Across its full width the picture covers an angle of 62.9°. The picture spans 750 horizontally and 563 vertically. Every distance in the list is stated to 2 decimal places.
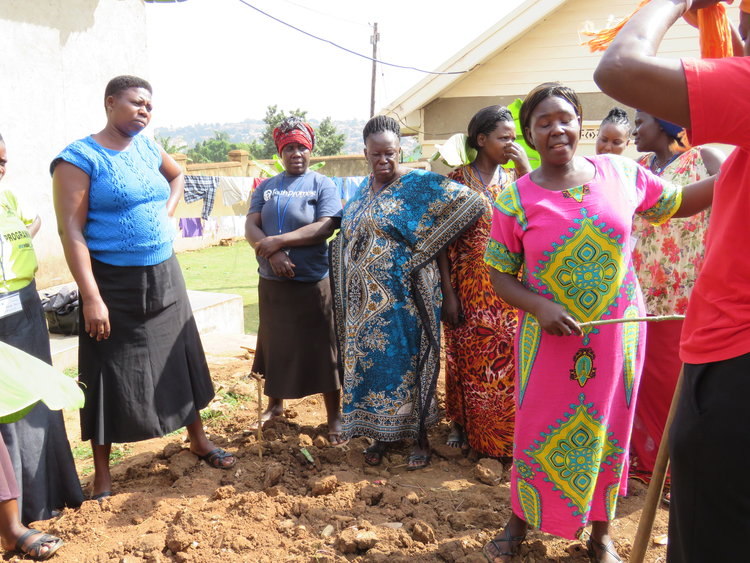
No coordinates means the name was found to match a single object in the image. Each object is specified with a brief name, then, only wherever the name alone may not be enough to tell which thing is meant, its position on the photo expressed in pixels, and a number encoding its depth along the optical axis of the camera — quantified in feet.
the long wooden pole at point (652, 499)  5.57
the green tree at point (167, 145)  118.62
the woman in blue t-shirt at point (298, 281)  12.75
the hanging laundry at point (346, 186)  36.88
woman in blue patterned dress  11.36
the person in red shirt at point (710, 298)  4.01
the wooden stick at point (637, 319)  6.13
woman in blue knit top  9.91
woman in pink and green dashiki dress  7.53
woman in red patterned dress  11.44
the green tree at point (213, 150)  175.55
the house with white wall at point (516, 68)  32.07
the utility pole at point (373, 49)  82.74
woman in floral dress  10.37
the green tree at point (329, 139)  145.94
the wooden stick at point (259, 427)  11.54
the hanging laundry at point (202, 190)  32.94
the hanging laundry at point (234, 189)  36.06
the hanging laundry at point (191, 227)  35.78
